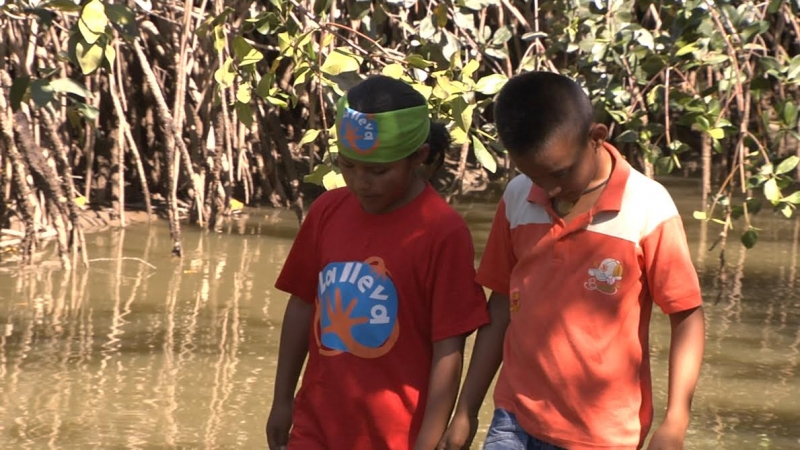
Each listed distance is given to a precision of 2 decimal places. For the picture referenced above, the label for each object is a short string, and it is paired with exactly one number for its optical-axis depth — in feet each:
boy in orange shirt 13.00
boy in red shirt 13.66
